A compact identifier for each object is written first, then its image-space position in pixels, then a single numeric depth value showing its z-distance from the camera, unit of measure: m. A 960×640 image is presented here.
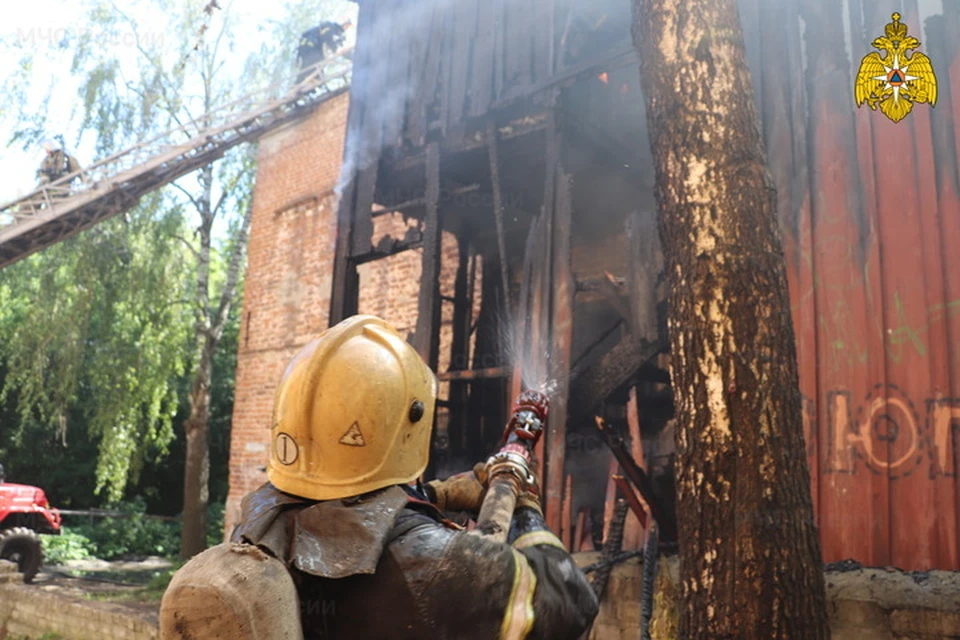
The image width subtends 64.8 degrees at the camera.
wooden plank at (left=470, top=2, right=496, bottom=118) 7.08
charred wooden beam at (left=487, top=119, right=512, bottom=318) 6.64
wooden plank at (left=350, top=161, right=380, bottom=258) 7.63
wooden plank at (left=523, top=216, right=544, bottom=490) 6.30
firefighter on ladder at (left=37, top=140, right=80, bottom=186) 13.47
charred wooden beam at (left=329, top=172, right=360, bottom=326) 7.64
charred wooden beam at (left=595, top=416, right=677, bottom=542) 5.54
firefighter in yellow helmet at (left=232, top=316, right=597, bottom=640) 1.73
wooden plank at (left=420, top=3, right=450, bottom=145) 7.50
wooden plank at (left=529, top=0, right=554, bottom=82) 6.76
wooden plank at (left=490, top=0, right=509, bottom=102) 7.05
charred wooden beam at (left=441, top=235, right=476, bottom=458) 8.56
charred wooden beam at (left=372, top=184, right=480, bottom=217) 7.34
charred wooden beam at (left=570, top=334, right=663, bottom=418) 6.05
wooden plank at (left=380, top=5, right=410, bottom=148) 7.74
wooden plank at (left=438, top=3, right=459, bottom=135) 7.35
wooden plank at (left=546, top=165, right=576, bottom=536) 5.93
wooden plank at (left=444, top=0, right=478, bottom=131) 7.28
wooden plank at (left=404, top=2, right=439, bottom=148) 7.49
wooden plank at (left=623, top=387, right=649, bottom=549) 5.95
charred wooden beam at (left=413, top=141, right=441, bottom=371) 7.07
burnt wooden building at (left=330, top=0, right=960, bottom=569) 4.44
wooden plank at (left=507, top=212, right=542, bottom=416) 6.61
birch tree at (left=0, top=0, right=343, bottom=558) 14.89
